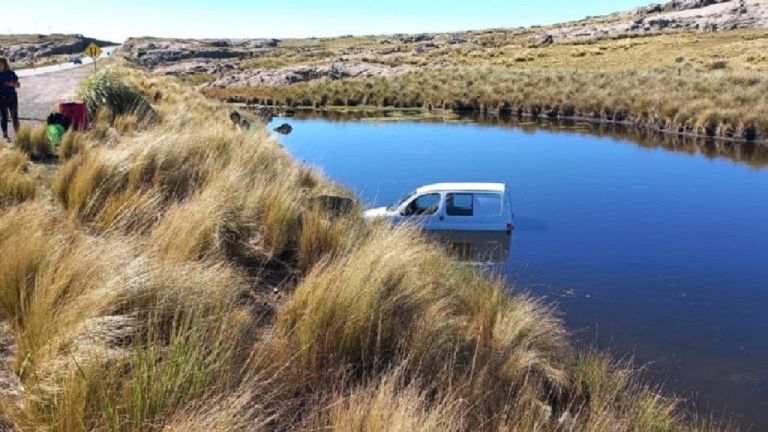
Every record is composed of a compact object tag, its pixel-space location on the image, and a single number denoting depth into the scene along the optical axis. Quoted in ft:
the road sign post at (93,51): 92.38
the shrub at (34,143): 40.34
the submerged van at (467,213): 46.21
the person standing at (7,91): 49.47
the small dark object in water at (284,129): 111.34
